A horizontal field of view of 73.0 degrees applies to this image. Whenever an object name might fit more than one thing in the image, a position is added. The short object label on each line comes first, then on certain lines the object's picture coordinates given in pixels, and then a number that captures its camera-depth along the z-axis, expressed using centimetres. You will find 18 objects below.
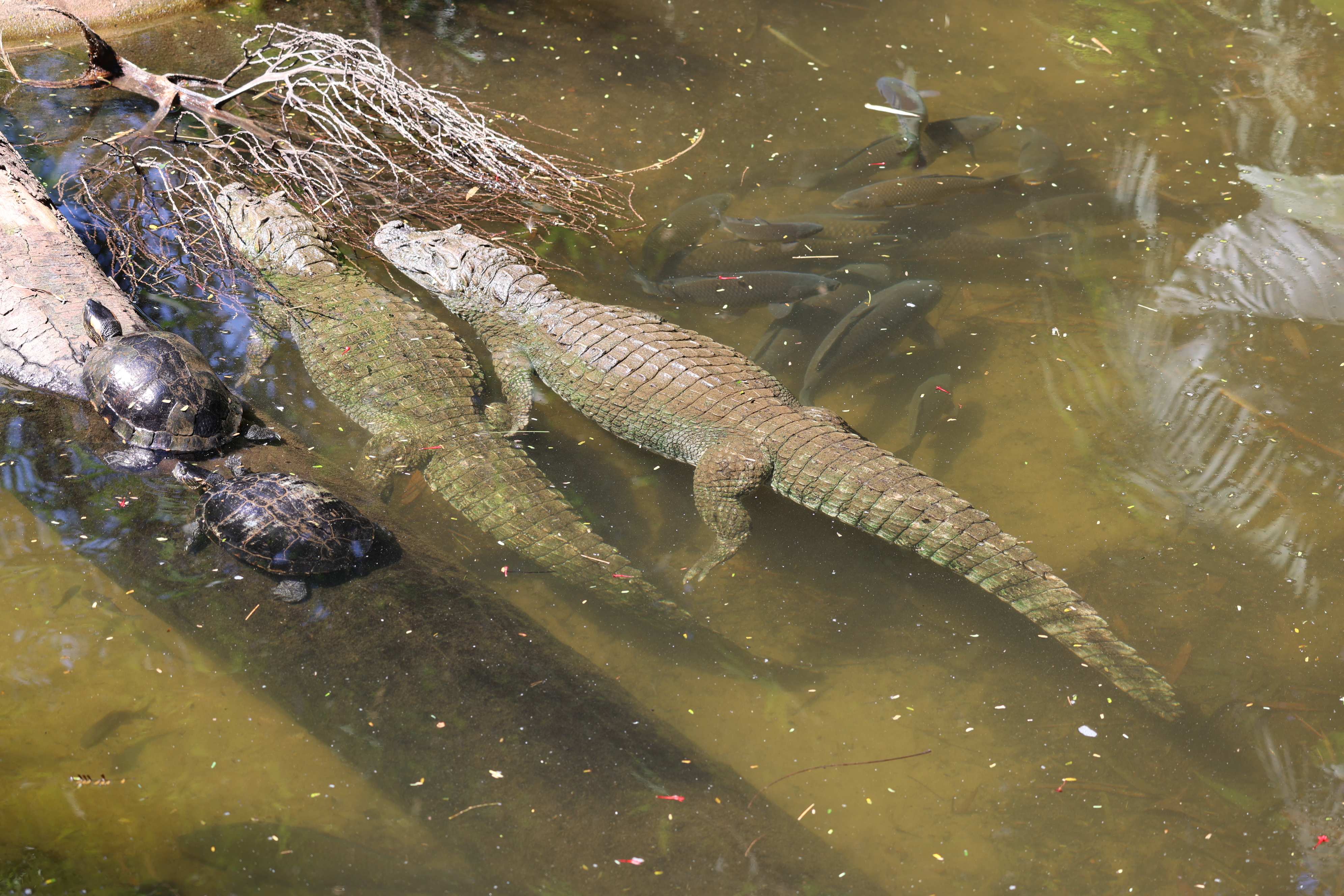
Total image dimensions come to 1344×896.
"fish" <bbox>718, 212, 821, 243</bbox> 600
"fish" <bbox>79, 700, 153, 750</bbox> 334
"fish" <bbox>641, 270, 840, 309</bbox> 570
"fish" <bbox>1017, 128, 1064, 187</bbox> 679
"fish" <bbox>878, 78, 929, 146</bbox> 704
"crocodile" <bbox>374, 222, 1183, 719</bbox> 409
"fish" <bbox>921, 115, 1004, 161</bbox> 704
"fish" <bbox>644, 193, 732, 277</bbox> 593
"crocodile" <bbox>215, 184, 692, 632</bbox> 419
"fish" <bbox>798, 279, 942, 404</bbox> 527
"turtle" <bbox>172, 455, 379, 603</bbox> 366
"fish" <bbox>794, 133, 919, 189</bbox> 673
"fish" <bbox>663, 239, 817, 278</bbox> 588
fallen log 445
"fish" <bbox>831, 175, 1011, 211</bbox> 645
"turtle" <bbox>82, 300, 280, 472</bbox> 409
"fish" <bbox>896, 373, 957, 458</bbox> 502
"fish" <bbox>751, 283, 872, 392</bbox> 541
